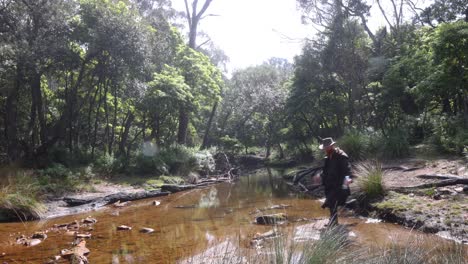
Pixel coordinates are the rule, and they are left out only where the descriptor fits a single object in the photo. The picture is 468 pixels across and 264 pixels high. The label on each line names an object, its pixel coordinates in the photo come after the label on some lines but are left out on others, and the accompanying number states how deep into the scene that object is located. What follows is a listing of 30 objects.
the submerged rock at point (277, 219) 8.23
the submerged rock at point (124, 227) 8.59
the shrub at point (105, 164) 16.90
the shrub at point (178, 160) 20.13
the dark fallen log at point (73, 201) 11.87
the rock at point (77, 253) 5.90
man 7.14
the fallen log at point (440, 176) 8.82
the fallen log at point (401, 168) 11.38
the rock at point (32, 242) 7.26
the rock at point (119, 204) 12.40
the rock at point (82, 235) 7.79
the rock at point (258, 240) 5.86
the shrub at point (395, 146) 14.05
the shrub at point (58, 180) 12.42
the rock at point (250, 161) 34.12
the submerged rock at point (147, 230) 8.16
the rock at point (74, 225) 8.87
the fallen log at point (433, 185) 8.50
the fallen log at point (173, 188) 15.53
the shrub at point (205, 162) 21.64
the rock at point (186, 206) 11.98
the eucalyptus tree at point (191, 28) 25.73
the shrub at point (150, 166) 18.81
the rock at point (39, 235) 7.84
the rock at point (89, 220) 9.54
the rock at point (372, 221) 7.93
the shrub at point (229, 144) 34.78
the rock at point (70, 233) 8.10
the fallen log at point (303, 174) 14.89
